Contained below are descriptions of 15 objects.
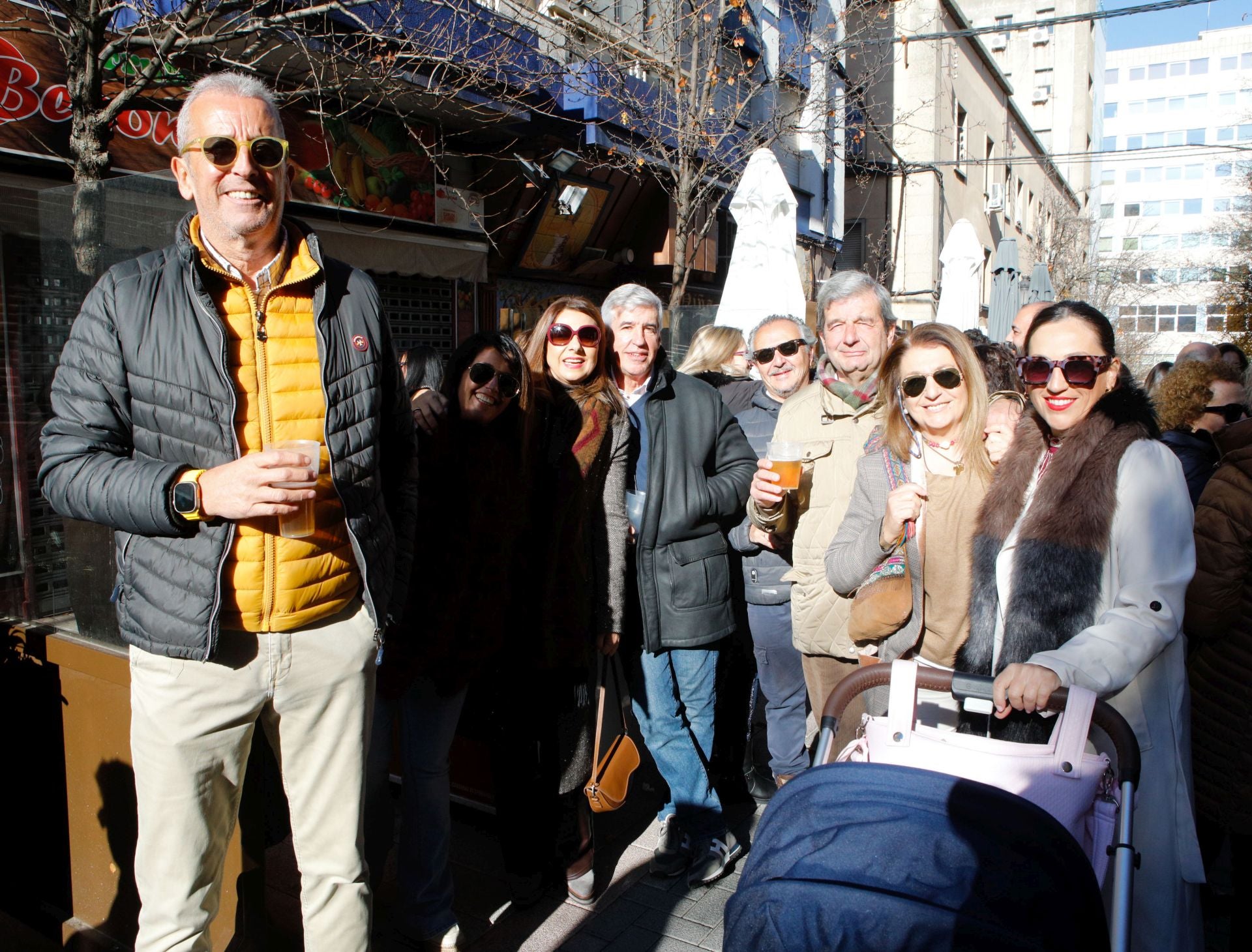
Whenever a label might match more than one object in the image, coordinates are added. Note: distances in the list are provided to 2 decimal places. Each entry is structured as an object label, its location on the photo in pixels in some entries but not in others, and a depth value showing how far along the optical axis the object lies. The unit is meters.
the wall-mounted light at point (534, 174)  11.02
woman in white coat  2.26
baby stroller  1.60
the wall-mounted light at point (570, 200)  12.05
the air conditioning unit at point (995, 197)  30.28
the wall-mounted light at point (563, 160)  10.98
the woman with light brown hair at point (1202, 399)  5.31
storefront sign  6.58
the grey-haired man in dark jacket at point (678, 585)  3.76
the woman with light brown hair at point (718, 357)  5.44
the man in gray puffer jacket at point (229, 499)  2.20
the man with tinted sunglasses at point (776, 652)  4.22
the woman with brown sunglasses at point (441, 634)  3.14
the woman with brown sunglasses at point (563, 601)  3.52
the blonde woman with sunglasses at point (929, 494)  2.93
